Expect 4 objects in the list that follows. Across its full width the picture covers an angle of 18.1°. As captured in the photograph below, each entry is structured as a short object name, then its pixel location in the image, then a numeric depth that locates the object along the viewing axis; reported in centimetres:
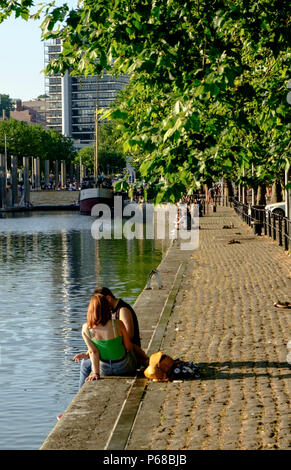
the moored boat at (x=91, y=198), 9231
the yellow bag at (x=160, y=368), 992
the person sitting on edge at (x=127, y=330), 1031
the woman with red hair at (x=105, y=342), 980
